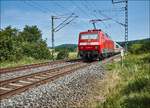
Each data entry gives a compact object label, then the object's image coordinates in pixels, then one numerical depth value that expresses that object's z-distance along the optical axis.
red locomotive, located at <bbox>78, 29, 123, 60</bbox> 28.23
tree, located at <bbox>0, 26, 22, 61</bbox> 26.30
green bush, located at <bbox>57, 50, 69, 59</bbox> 41.81
